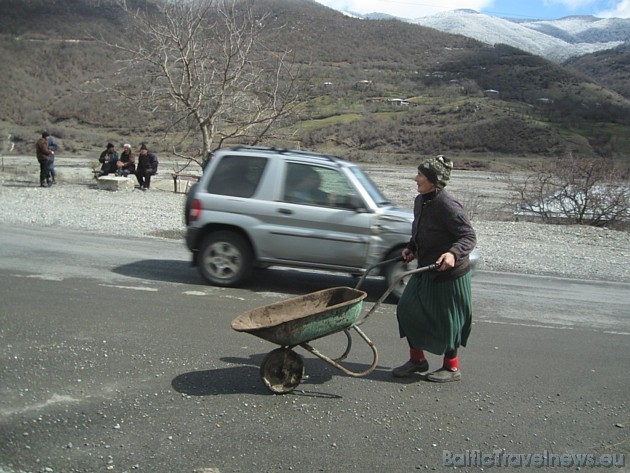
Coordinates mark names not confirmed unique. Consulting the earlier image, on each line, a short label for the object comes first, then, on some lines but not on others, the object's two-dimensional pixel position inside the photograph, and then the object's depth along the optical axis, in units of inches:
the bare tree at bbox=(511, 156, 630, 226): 825.4
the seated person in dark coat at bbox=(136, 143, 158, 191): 890.1
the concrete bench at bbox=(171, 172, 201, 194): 912.9
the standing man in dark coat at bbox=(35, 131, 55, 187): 821.9
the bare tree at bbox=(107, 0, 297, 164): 844.6
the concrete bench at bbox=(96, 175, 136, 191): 861.2
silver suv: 333.7
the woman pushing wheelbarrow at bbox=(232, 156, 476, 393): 194.5
